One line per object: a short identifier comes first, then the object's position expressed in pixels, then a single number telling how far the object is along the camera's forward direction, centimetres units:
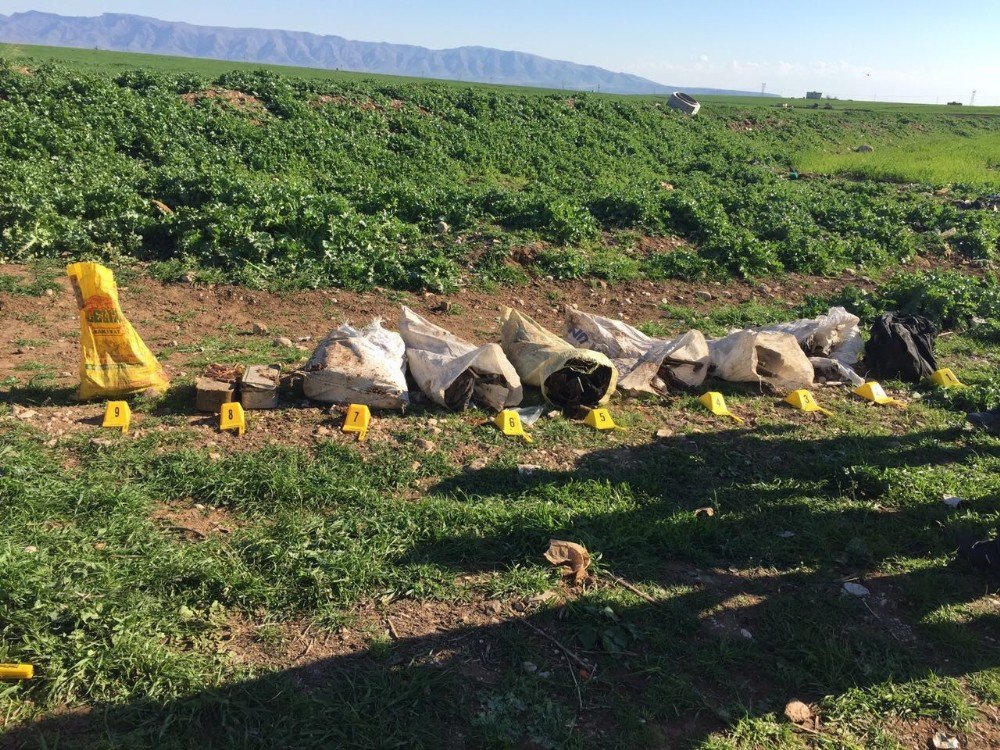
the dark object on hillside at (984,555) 358
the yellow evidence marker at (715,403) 539
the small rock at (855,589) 345
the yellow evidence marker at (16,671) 248
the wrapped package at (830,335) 649
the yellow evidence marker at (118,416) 425
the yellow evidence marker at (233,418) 436
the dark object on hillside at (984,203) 1530
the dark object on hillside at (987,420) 518
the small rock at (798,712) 271
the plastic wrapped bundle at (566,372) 514
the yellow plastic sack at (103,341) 447
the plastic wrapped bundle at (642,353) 552
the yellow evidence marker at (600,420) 495
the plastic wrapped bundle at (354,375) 475
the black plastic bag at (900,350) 633
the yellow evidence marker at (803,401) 561
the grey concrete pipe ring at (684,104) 2502
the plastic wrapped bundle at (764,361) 583
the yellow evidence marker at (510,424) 469
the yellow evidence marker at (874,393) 584
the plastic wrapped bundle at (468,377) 492
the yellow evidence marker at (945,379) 617
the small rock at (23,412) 429
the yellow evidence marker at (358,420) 446
